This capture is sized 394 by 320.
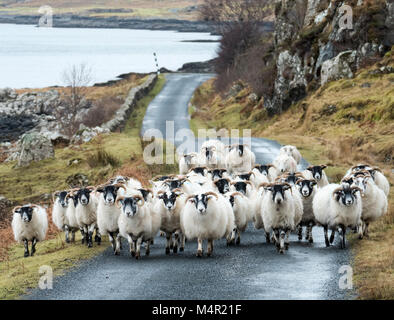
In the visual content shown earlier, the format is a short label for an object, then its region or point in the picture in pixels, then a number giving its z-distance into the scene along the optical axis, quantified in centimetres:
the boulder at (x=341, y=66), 4308
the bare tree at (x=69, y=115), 5097
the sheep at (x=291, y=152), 2507
